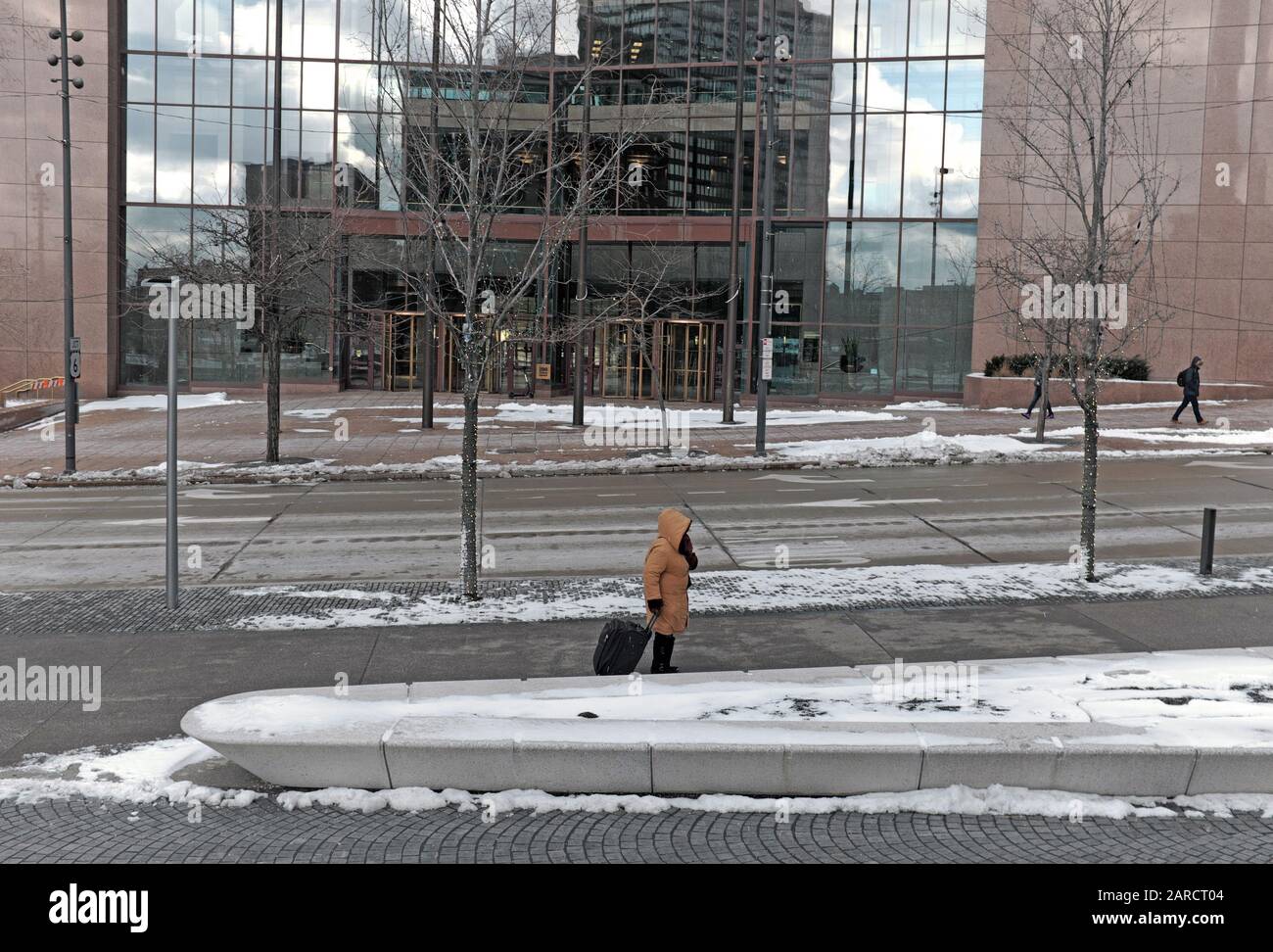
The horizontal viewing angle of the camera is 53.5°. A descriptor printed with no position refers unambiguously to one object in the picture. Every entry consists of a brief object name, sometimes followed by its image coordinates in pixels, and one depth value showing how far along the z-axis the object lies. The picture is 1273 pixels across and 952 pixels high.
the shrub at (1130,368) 36.09
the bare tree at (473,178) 13.12
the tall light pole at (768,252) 25.75
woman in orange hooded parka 10.01
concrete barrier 7.52
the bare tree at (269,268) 23.53
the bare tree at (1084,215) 13.89
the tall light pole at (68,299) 24.20
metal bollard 13.59
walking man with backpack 29.52
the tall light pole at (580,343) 26.88
